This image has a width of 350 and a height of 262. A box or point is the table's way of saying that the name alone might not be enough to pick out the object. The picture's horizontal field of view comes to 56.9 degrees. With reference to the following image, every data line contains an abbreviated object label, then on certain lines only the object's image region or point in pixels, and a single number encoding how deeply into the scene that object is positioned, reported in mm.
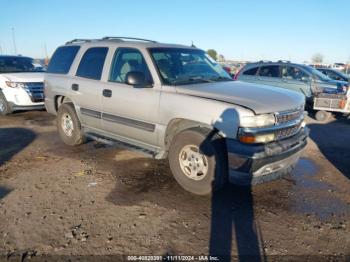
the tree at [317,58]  77788
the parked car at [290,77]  11148
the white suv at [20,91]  9336
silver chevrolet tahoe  3857
